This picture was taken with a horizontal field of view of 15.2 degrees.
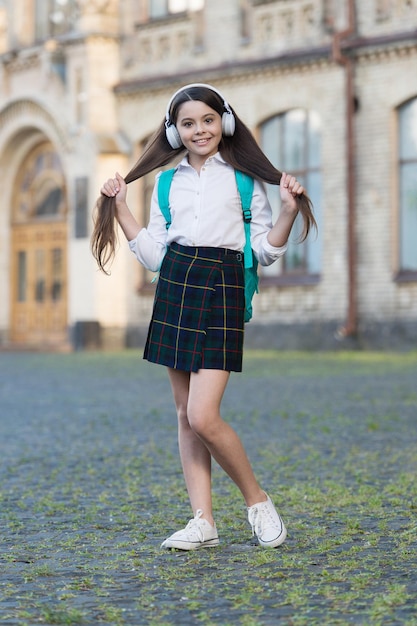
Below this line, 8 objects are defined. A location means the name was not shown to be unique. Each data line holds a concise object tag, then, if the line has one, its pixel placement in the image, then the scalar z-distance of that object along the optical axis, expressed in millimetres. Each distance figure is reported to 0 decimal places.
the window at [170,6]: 29391
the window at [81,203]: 30766
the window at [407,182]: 25328
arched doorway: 32781
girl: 6148
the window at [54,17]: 32156
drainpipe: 25781
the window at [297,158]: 26891
